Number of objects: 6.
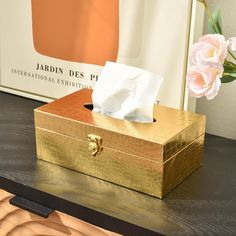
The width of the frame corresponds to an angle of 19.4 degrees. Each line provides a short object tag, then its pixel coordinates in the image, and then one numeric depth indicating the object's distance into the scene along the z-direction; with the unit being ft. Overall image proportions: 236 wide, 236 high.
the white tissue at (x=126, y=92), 3.84
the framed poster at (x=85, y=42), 4.30
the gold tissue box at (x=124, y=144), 3.62
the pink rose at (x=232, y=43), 3.55
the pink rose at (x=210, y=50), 3.51
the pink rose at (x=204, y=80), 3.55
